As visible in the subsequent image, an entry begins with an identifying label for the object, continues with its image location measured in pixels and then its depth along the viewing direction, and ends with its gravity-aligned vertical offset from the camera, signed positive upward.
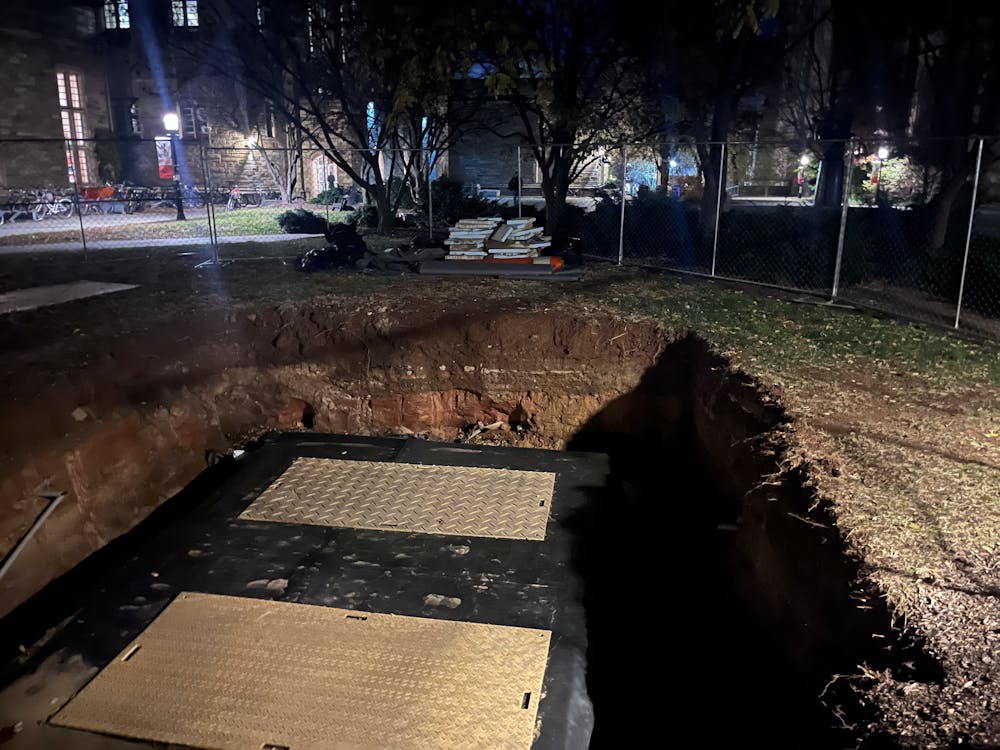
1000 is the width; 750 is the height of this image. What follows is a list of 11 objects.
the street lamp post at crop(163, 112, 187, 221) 18.84 +1.93
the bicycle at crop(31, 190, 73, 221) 20.00 -0.36
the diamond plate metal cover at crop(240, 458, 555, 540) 5.12 -2.18
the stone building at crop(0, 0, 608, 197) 25.61 +3.19
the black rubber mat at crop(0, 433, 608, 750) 3.80 -2.23
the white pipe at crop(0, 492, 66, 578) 4.59 -2.15
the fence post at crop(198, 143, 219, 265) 12.42 -0.34
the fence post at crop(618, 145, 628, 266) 11.27 -0.61
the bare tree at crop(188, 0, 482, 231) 13.69 +2.77
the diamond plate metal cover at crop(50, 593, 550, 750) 3.23 -2.26
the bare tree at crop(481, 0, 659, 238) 12.73 +2.15
